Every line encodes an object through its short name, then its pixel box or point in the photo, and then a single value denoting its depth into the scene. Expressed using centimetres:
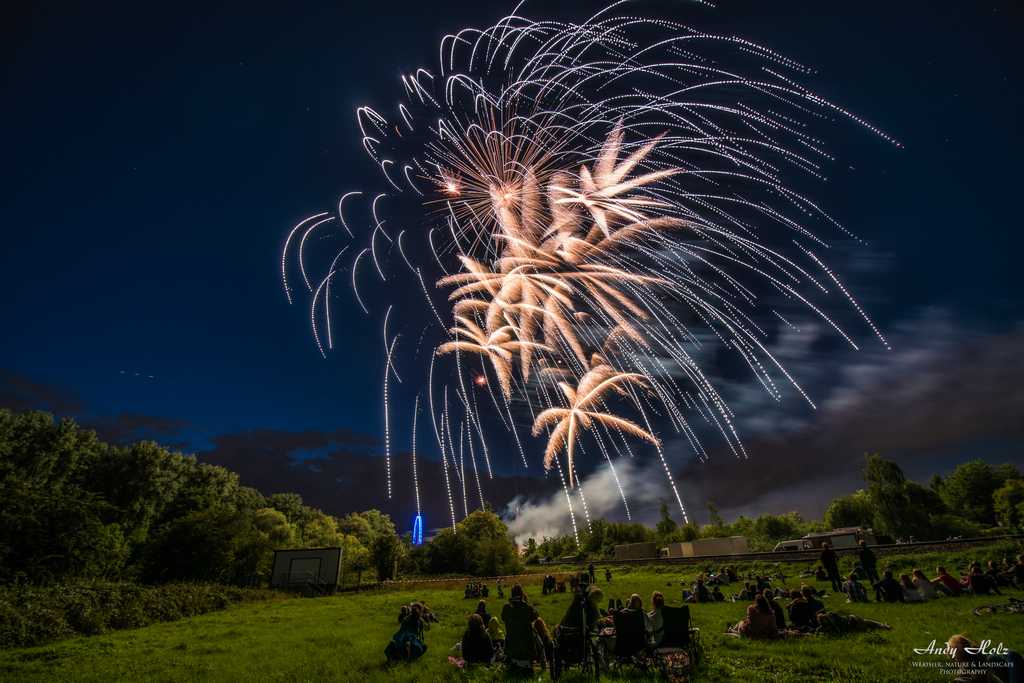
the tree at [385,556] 4650
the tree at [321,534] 8079
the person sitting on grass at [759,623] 952
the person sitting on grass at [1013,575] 1277
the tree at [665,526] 8432
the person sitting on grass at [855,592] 1225
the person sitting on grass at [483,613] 1085
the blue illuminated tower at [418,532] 7144
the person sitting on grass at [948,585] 1188
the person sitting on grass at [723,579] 1947
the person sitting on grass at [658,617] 827
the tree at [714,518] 10912
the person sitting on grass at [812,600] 991
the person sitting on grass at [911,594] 1148
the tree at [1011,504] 4693
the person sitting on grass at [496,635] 937
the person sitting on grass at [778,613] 994
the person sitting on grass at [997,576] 1290
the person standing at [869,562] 1360
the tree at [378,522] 10816
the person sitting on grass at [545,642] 833
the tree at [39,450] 4076
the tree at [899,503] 5619
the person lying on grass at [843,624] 913
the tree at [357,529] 9844
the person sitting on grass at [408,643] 1002
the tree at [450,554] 5366
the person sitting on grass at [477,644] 898
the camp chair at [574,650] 794
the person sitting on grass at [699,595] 1605
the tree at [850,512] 7081
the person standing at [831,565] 1452
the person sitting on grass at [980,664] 525
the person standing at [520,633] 816
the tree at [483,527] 6294
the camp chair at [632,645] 782
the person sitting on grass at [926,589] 1152
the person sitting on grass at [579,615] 909
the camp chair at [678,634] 805
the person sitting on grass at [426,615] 1442
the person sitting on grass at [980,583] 1161
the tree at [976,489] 5884
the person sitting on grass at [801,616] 968
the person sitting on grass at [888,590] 1170
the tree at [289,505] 9119
